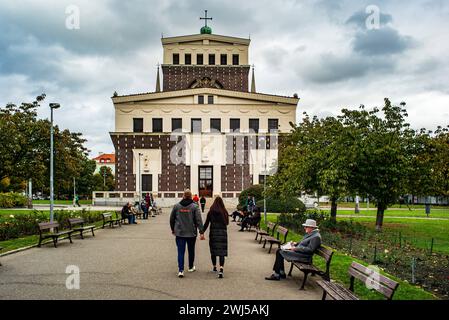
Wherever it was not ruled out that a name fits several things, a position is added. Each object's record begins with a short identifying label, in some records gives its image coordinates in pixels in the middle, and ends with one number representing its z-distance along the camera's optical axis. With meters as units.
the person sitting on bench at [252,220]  21.36
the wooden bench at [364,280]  6.50
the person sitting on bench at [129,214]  25.70
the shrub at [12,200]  44.22
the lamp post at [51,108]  18.75
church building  53.53
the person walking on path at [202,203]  35.94
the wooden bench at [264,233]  16.70
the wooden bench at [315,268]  9.02
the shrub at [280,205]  36.53
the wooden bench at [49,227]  14.91
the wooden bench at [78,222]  17.33
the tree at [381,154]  20.64
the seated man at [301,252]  9.77
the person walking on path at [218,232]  10.30
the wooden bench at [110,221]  22.86
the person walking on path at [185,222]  10.20
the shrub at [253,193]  40.28
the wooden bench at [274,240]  13.71
